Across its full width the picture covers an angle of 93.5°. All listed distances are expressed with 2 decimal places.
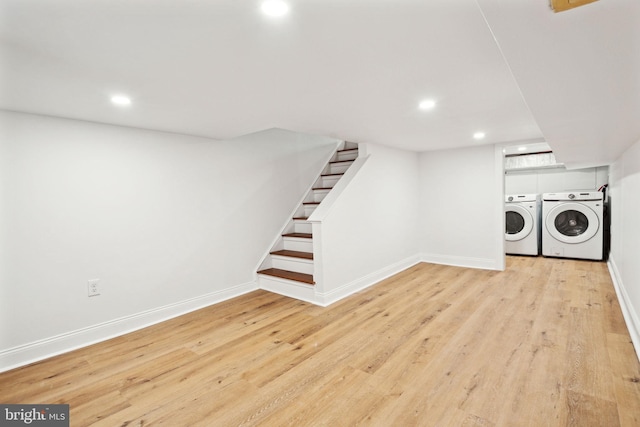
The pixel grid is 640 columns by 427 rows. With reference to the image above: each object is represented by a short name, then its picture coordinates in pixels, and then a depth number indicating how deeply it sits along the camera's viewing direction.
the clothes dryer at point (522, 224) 5.02
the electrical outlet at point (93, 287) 2.33
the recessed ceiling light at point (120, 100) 1.84
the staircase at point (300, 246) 3.38
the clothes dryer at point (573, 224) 4.51
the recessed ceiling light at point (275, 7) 1.01
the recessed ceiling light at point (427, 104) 2.16
